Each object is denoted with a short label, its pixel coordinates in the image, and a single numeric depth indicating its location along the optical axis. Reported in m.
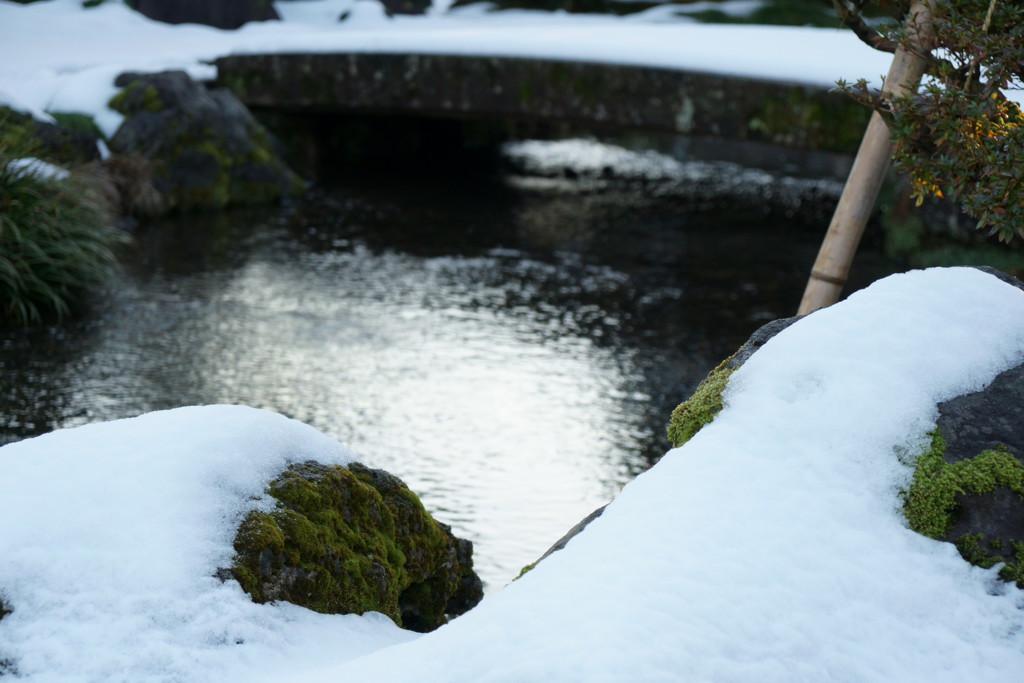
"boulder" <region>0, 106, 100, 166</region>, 8.60
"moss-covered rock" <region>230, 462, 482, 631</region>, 2.96
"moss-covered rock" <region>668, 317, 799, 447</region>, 2.96
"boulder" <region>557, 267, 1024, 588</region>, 2.60
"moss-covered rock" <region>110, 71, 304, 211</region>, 9.99
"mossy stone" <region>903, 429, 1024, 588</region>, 2.59
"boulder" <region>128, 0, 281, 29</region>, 14.61
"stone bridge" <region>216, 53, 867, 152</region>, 9.48
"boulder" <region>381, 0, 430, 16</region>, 17.61
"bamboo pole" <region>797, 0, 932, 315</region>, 5.07
